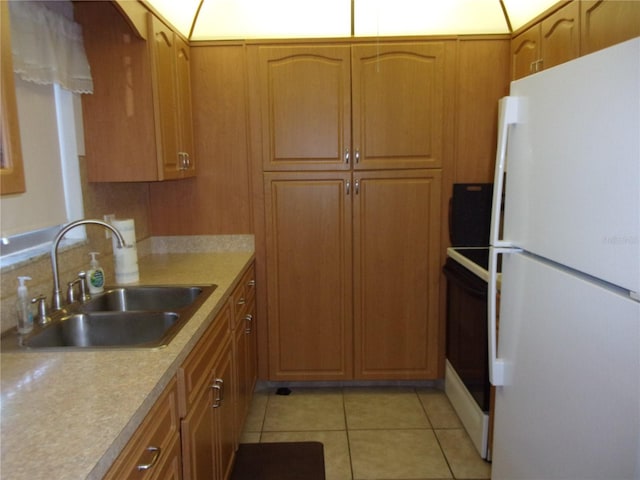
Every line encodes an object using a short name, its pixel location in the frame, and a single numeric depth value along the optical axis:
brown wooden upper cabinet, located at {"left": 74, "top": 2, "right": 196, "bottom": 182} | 2.13
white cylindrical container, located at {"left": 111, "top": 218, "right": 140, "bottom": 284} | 2.23
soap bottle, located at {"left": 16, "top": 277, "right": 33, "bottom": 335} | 1.58
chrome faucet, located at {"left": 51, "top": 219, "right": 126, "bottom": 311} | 1.70
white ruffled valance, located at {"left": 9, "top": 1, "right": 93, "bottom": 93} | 1.71
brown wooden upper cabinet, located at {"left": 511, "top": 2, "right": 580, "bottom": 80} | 2.08
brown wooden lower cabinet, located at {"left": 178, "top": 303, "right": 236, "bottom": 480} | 1.50
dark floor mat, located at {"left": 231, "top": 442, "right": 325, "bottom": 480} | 2.31
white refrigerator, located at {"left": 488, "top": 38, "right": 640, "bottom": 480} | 1.06
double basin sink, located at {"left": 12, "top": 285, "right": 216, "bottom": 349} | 1.64
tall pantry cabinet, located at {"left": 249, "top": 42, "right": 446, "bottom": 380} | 2.83
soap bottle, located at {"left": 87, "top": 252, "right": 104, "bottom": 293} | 2.03
